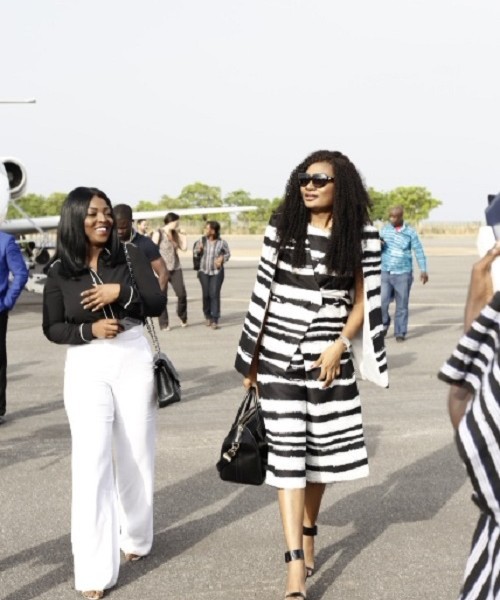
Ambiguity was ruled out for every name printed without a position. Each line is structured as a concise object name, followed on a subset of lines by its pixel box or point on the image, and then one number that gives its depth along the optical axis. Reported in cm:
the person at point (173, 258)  1602
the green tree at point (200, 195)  14725
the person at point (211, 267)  1609
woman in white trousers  456
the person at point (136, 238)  803
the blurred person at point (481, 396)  204
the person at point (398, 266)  1389
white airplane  1253
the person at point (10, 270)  813
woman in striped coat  450
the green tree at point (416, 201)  13025
